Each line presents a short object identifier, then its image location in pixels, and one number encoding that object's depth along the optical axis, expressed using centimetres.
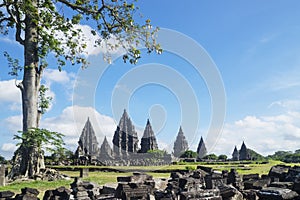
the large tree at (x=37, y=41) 1305
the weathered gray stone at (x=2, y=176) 1145
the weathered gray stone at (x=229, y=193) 623
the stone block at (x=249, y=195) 695
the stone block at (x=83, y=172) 1530
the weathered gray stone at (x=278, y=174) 968
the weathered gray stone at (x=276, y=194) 527
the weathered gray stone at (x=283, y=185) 650
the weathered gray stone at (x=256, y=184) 818
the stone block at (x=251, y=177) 986
